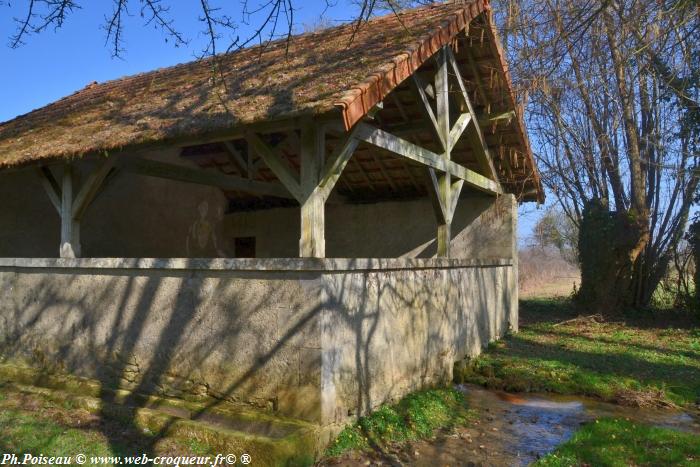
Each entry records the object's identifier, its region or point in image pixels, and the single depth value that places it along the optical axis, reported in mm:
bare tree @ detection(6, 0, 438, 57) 4039
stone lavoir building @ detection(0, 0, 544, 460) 4746
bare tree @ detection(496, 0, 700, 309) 13133
